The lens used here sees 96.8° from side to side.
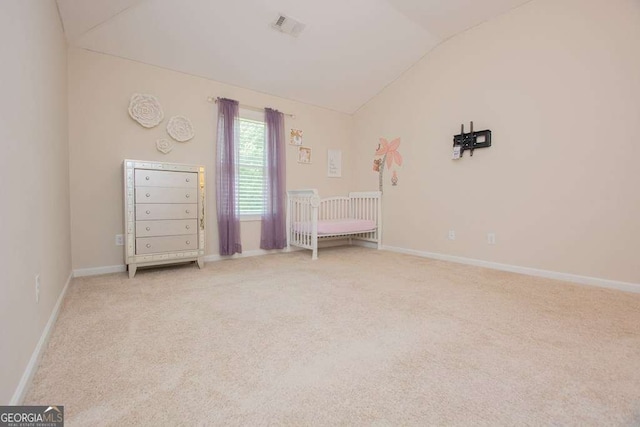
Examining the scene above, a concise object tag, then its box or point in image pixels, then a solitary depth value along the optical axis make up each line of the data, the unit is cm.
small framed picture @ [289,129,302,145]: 407
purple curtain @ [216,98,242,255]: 339
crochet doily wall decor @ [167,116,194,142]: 312
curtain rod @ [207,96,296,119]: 338
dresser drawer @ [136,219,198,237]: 263
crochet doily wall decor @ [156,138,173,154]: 305
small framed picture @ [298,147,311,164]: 417
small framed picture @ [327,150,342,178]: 451
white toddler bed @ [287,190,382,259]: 362
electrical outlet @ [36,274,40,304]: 131
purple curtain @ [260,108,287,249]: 378
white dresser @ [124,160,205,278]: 258
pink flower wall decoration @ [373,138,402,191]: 403
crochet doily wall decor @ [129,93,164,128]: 290
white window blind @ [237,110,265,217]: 364
